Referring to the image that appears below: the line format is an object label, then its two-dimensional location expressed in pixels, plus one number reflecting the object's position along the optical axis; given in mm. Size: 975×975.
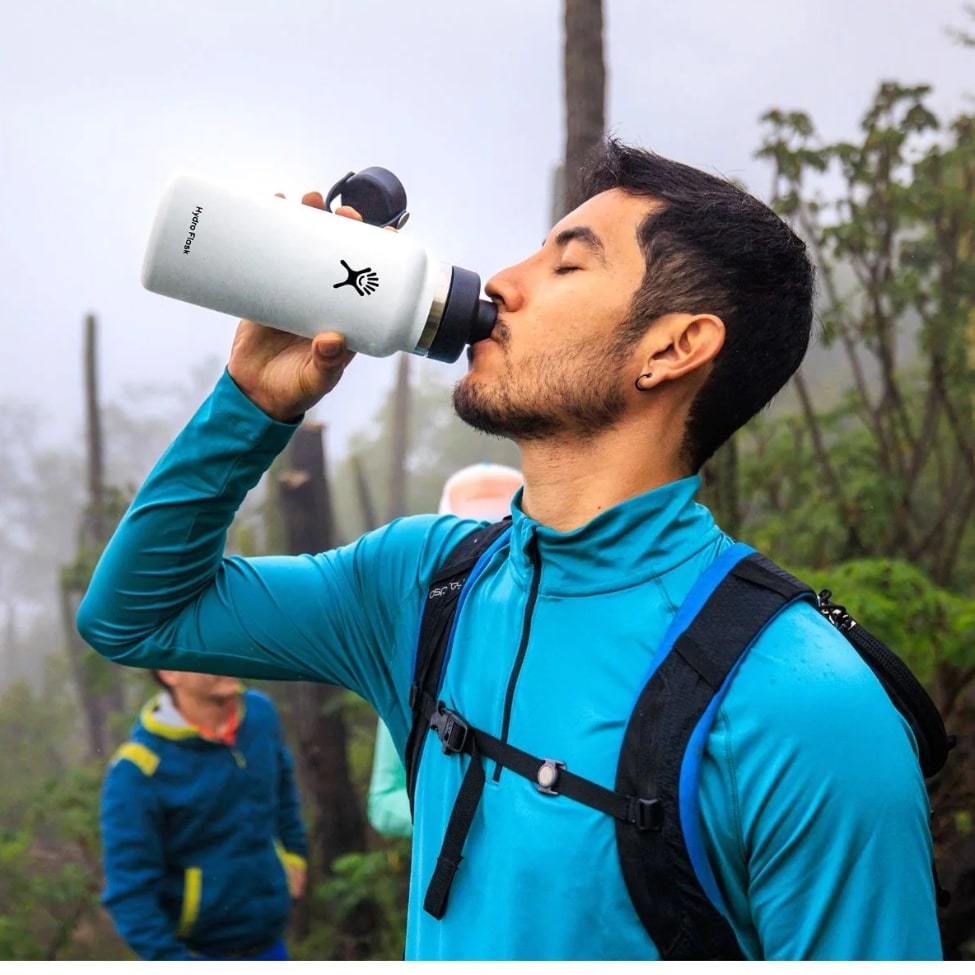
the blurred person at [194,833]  3805
